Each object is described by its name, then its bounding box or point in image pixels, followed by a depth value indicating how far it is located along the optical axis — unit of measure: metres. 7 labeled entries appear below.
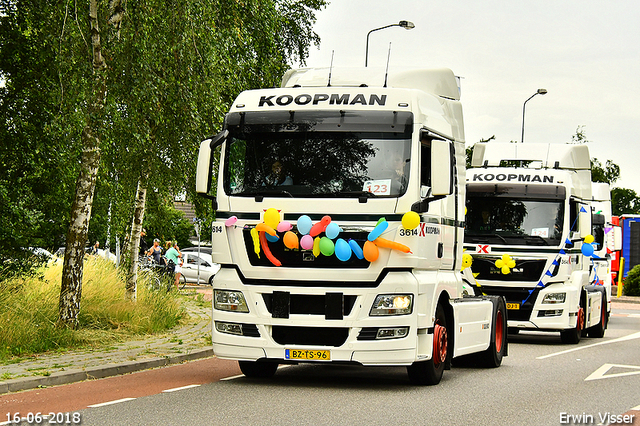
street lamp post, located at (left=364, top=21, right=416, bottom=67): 27.27
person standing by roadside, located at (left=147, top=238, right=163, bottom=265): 37.16
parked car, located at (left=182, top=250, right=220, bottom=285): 41.47
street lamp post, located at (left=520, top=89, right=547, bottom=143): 38.53
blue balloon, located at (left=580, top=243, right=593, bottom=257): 18.50
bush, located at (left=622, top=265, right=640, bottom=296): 40.44
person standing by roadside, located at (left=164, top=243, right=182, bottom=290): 33.81
